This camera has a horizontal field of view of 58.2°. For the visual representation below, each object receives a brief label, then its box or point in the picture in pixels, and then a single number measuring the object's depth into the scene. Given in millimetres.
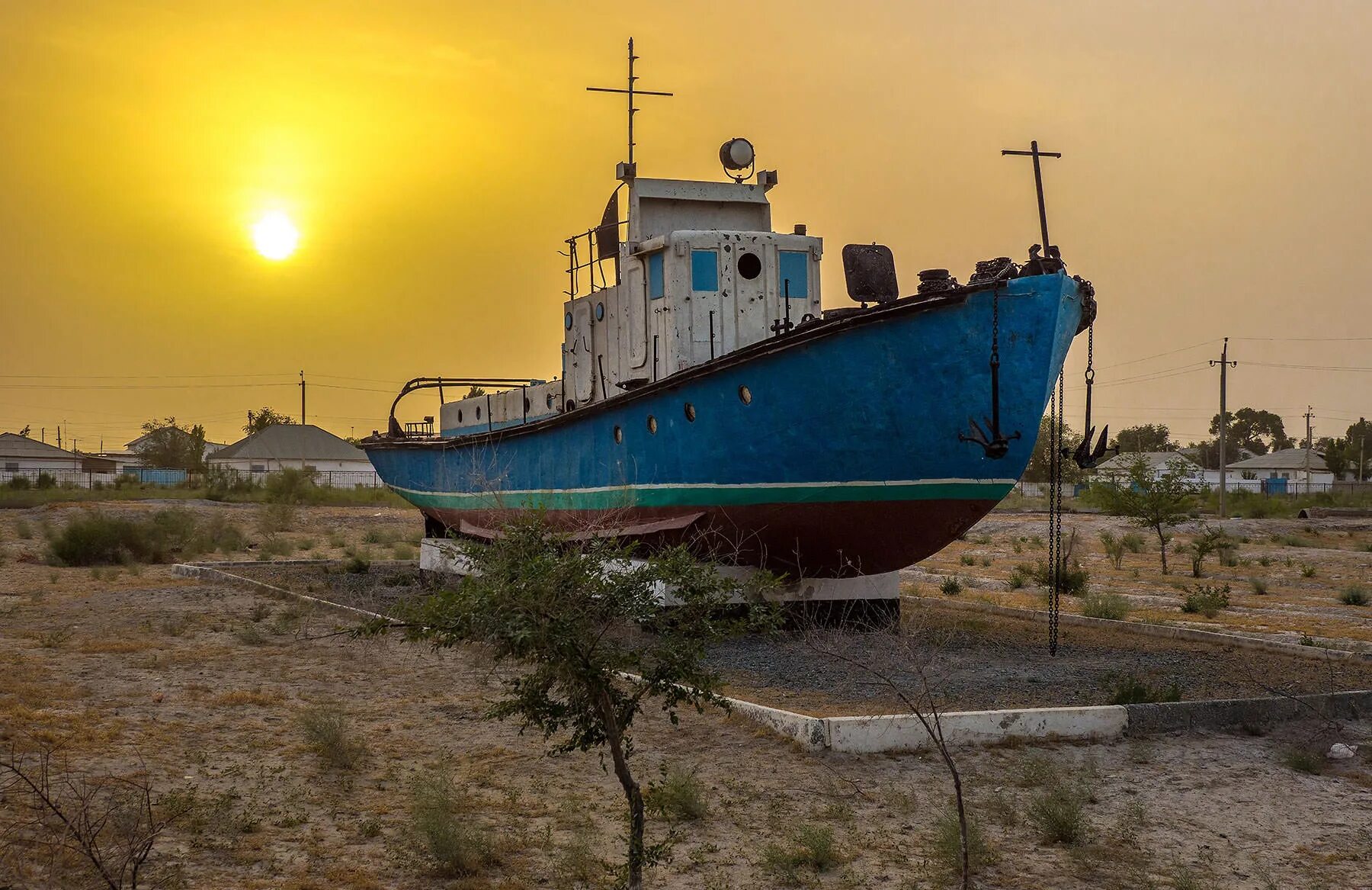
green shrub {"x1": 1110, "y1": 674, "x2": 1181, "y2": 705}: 9641
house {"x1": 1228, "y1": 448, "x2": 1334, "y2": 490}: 106938
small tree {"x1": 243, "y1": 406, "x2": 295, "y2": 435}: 110312
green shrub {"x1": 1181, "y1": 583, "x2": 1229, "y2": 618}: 17375
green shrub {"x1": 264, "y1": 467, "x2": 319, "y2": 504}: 54906
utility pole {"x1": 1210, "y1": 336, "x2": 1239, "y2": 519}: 58219
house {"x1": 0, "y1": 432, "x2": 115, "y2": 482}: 98812
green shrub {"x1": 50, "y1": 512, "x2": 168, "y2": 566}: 25516
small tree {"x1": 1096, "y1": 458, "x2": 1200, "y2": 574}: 25594
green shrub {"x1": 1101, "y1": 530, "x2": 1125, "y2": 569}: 28047
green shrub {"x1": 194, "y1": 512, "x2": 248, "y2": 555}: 31128
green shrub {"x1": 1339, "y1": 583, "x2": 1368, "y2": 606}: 19453
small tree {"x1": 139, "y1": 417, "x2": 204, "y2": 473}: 97562
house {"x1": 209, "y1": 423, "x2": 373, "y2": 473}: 94625
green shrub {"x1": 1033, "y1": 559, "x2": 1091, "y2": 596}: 20781
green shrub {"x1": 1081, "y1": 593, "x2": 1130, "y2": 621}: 16375
